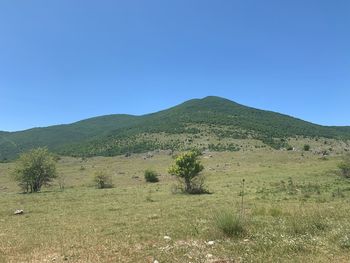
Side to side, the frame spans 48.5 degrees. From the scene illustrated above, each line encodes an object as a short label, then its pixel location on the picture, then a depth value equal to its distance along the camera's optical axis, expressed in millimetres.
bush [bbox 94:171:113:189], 59375
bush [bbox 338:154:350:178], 48219
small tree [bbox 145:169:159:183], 63625
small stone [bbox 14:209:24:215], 31084
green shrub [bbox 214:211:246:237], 14789
